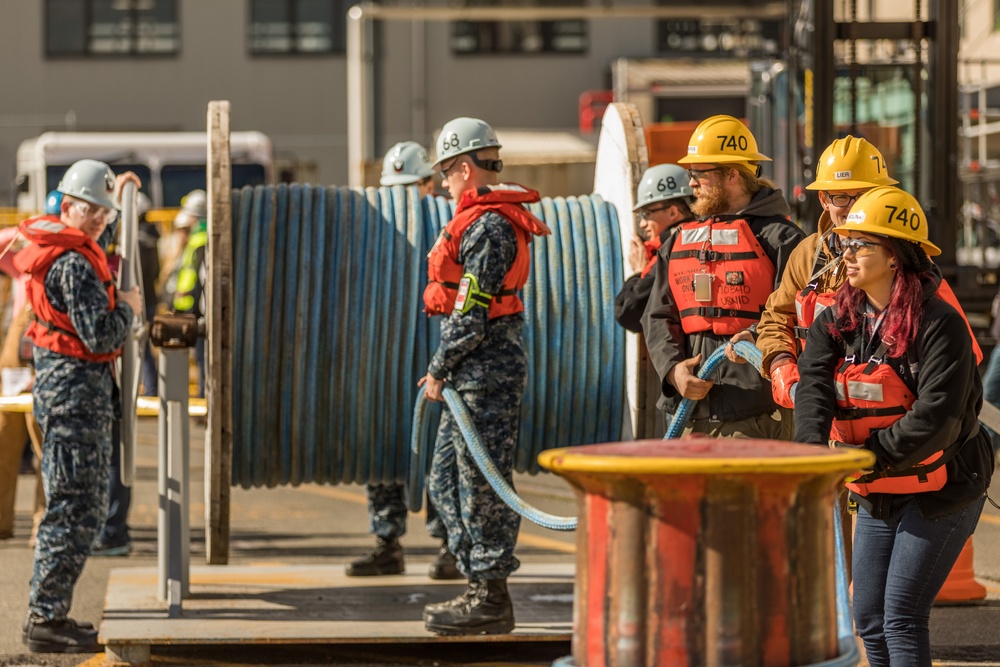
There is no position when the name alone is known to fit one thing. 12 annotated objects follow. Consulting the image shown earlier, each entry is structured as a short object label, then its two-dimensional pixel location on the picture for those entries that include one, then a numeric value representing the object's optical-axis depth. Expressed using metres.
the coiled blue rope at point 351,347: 14.16
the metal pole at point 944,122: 21.09
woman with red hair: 8.66
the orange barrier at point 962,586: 14.43
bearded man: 11.43
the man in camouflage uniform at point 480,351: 12.42
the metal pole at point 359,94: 46.12
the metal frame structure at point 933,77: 20.73
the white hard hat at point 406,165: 16.59
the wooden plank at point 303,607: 12.68
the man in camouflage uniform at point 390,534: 15.02
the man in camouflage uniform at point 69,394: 13.12
